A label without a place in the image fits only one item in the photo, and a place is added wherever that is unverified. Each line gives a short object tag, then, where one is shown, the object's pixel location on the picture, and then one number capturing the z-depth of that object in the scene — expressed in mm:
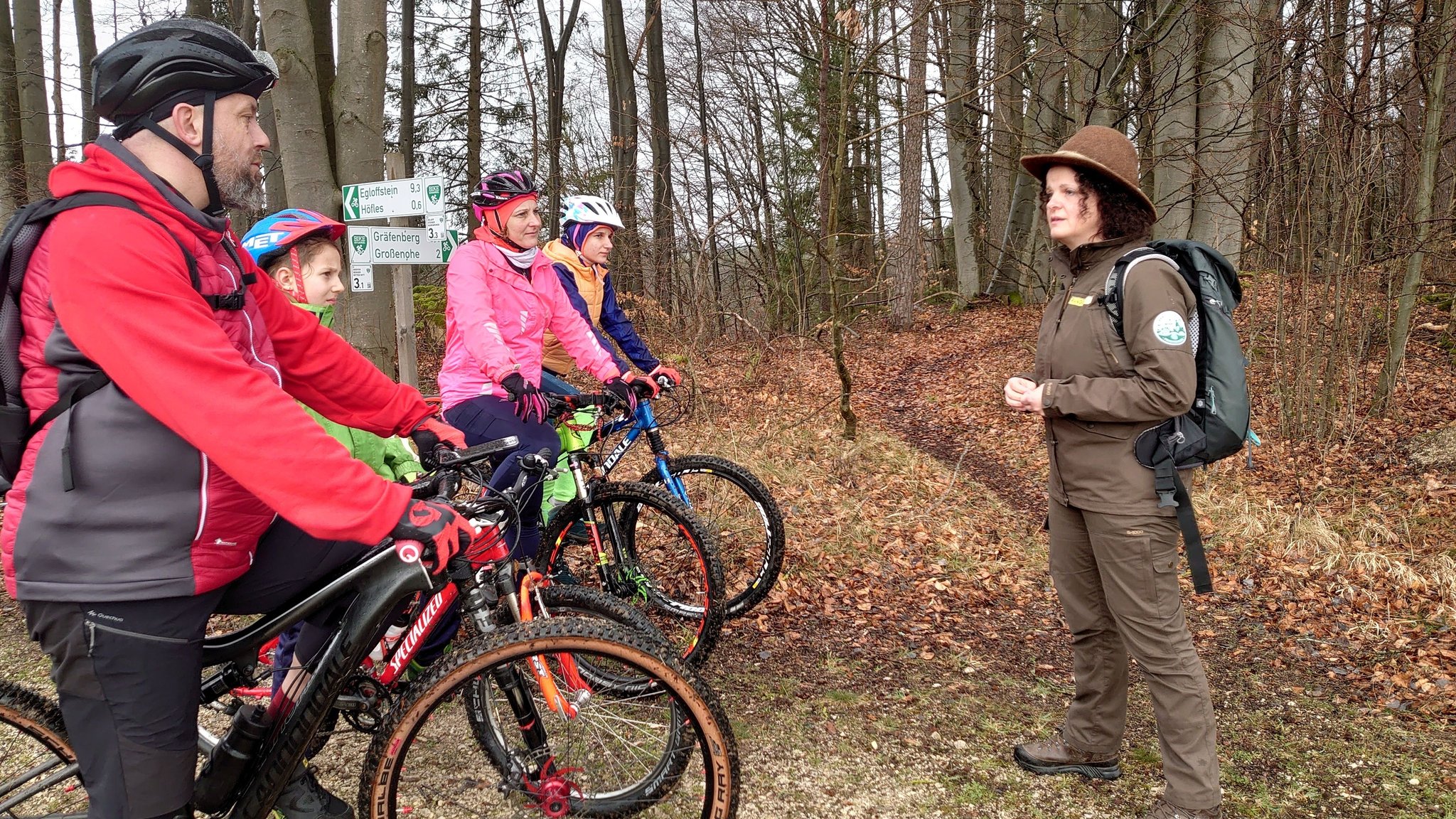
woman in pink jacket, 4160
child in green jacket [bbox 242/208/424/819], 3340
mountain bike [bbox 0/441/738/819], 2330
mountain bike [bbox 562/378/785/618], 4598
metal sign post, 6090
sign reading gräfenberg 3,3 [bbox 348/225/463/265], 6141
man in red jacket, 1860
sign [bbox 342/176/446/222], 6077
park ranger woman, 2818
